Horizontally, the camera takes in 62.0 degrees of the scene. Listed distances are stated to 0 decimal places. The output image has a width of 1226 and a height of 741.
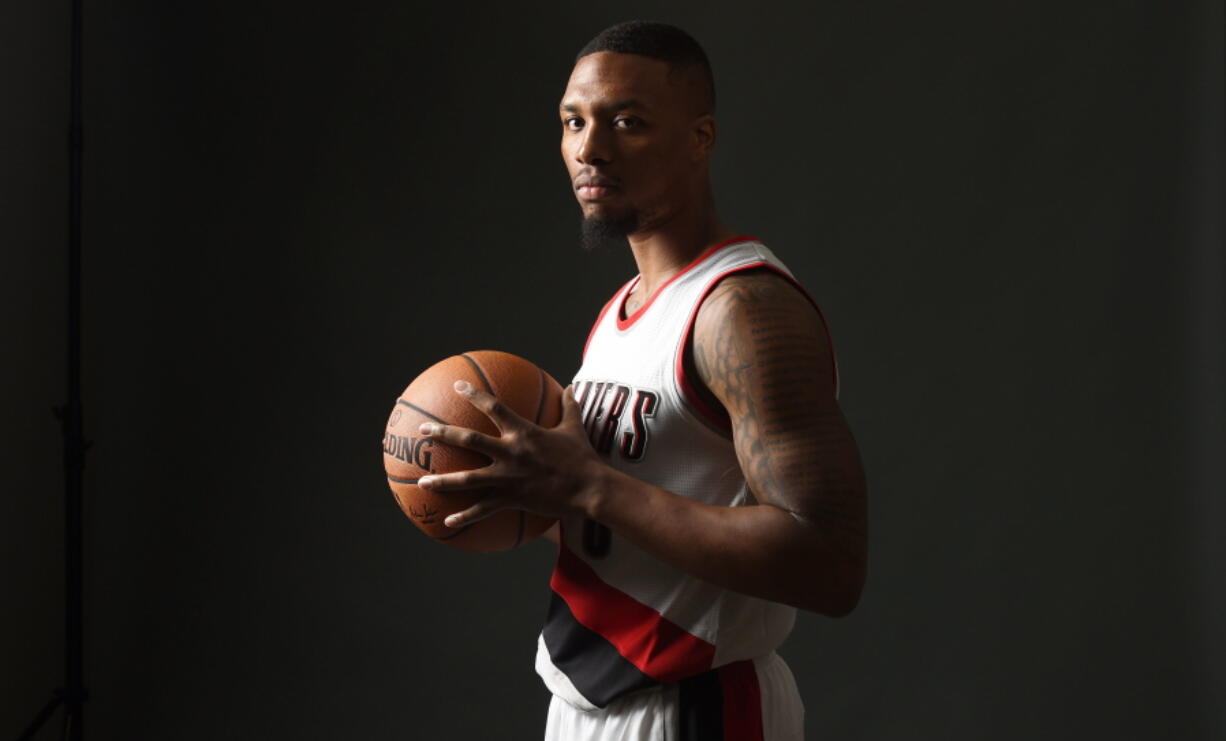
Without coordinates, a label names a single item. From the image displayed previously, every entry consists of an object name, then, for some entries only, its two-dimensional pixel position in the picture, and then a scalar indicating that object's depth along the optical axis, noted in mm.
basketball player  1239
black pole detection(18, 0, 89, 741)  2510
